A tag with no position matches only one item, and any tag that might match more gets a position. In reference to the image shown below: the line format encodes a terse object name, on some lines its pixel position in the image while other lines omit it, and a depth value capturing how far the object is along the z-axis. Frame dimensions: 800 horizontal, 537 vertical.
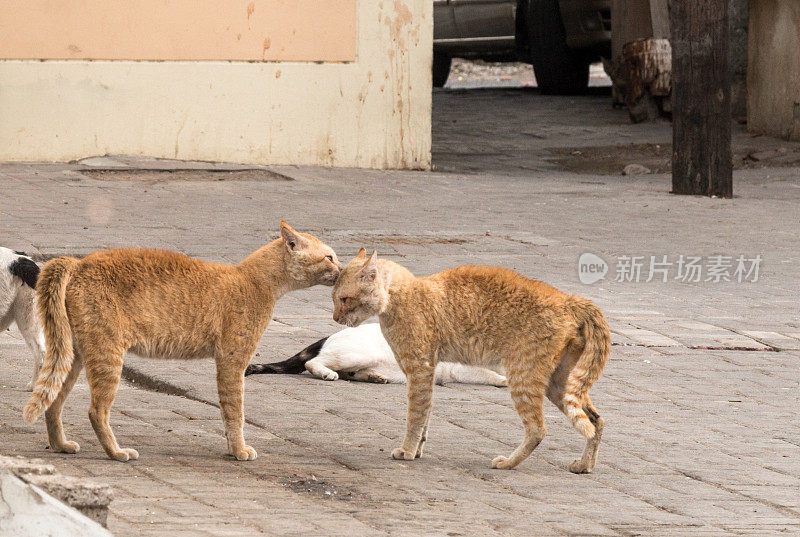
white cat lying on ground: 14.20
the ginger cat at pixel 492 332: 10.66
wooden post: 28.39
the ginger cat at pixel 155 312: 10.00
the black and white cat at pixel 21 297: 12.65
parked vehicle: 44.81
